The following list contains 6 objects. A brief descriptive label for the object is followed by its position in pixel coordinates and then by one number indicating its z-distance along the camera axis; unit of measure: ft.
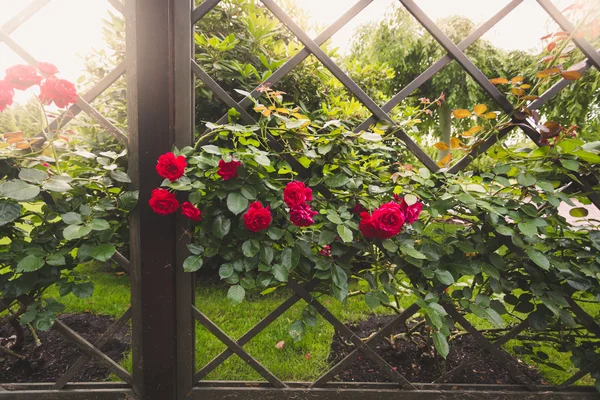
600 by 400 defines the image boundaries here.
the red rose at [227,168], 3.19
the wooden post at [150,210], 3.34
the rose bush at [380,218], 3.26
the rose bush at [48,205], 3.12
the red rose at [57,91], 3.11
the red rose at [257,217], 3.09
